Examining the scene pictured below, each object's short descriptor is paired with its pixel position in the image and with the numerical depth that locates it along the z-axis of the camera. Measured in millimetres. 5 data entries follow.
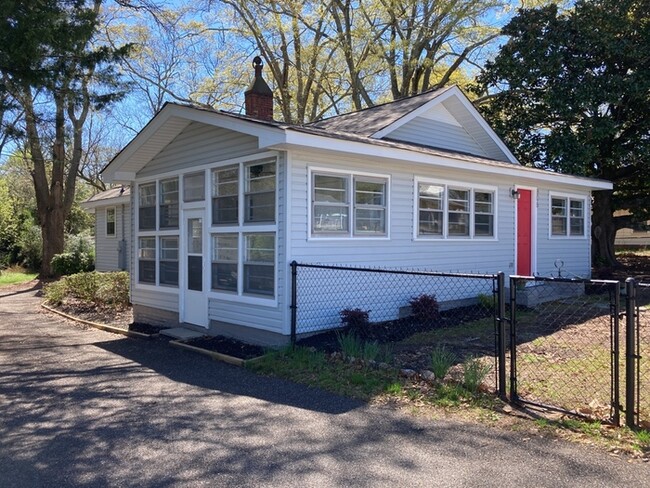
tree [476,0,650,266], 16984
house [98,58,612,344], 7949
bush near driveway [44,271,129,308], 13188
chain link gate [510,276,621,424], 4668
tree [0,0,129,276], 7840
